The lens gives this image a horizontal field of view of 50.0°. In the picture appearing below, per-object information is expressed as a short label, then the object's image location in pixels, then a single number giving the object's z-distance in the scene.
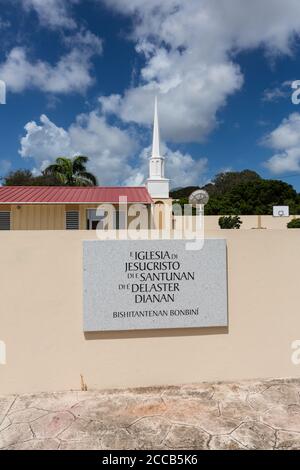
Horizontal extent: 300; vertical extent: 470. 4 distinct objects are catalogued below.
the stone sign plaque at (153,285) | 4.44
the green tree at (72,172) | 25.35
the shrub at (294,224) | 26.44
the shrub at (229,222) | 26.55
